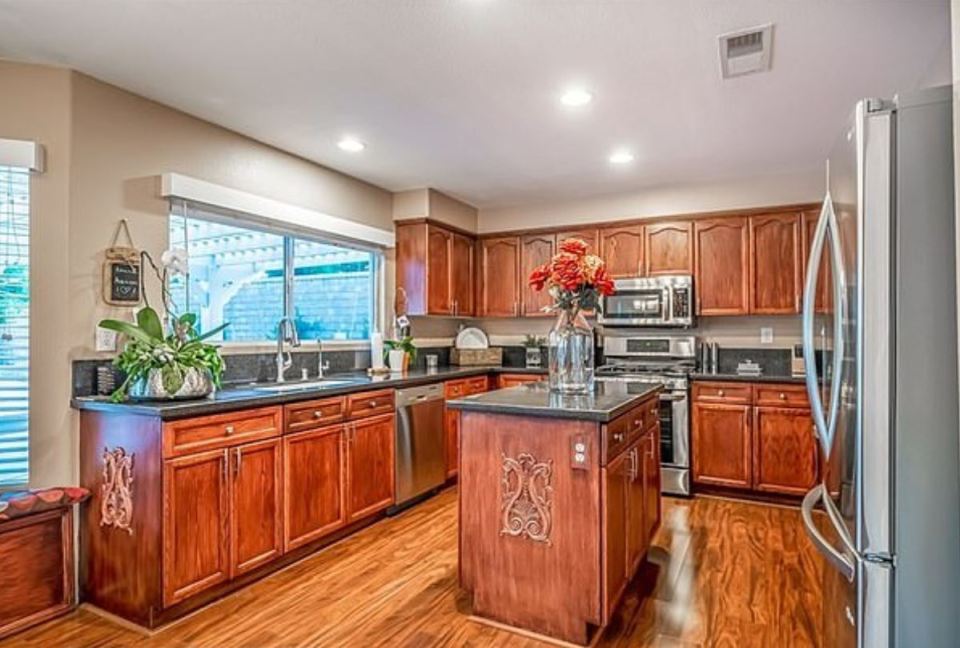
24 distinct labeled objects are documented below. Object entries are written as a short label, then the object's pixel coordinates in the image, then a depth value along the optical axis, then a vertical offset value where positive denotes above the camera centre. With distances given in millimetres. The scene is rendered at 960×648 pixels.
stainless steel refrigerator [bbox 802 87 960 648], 1412 -128
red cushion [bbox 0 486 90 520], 2346 -742
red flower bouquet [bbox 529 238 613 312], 2725 +231
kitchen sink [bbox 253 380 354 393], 3221 -355
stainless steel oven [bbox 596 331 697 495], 4312 -377
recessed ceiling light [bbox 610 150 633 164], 3908 +1188
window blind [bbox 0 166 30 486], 2545 +16
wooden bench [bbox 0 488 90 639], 2350 -984
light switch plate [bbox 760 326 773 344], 4723 -69
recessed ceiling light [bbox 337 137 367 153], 3596 +1175
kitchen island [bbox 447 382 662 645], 2209 -750
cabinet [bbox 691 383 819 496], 4020 -819
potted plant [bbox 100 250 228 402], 2586 -158
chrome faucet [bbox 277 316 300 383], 3652 -84
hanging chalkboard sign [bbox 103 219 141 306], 2771 +260
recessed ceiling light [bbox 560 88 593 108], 2881 +1186
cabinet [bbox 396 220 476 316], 4855 +519
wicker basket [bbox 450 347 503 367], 5453 -304
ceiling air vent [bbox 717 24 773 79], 2318 +1181
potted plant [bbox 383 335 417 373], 4559 -214
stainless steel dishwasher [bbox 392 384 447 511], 3863 -823
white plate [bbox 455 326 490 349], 5648 -127
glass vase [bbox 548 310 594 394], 2811 -128
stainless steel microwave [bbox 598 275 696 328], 4680 +199
